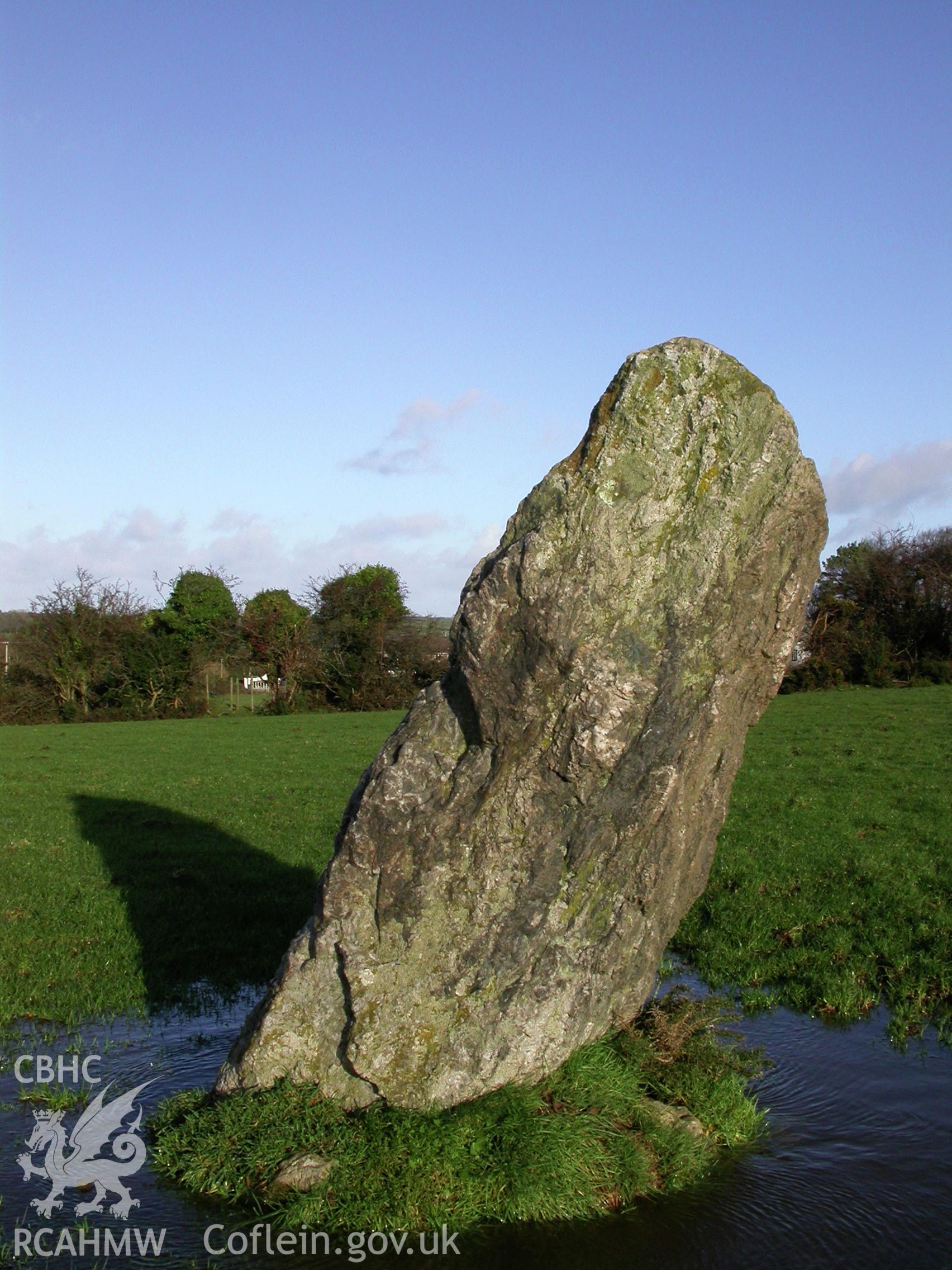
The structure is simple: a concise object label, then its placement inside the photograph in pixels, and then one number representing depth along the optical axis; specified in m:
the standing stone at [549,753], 5.98
